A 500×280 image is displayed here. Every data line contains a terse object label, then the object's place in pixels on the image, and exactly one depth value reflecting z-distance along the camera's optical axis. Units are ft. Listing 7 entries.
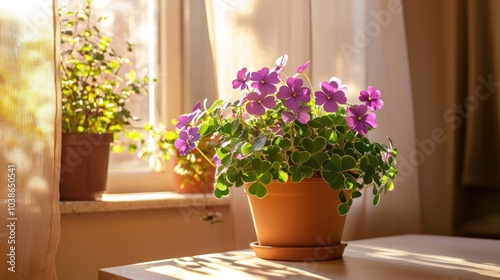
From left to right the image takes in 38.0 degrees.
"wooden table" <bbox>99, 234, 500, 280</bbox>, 4.06
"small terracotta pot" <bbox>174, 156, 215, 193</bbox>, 7.26
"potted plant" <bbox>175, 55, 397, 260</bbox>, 4.37
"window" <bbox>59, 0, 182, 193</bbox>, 7.47
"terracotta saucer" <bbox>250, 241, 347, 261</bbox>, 4.48
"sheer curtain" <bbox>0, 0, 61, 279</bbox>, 5.06
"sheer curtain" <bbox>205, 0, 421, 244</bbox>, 6.64
